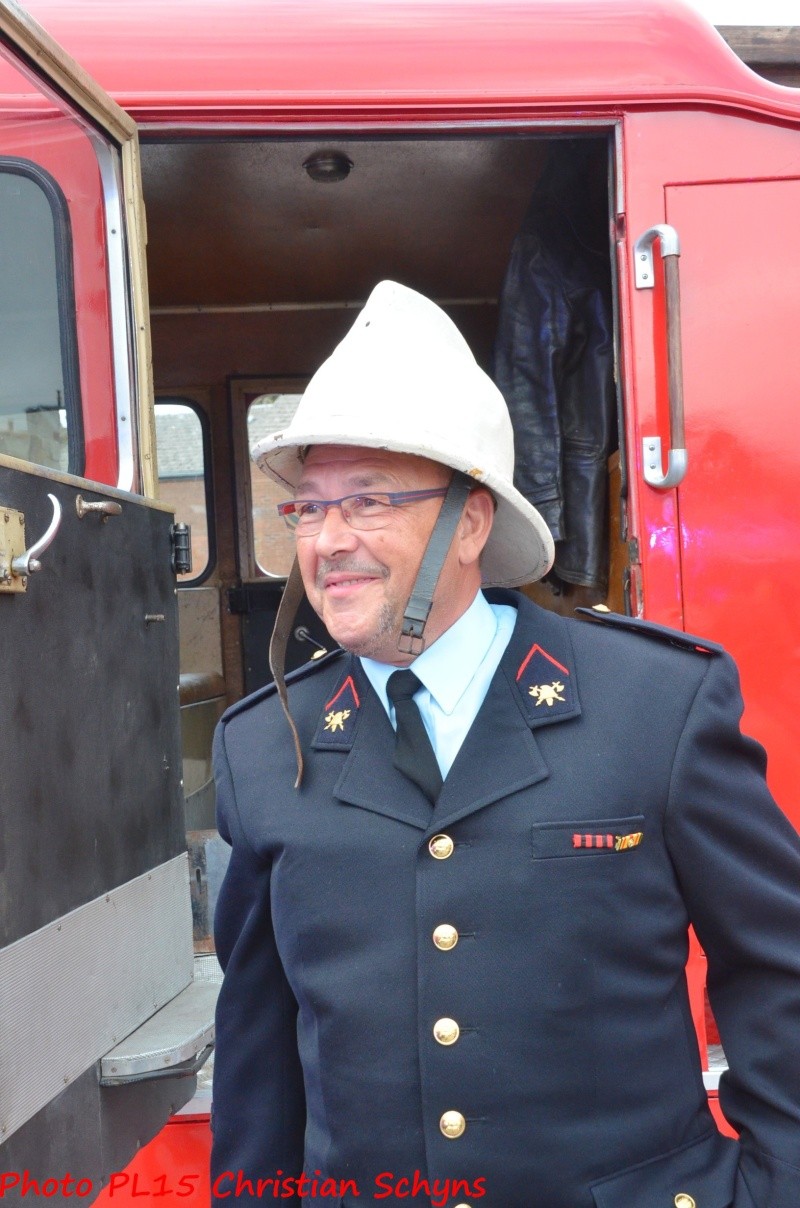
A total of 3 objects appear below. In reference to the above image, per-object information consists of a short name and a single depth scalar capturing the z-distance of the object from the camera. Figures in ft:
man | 4.20
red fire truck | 5.81
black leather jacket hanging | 11.14
